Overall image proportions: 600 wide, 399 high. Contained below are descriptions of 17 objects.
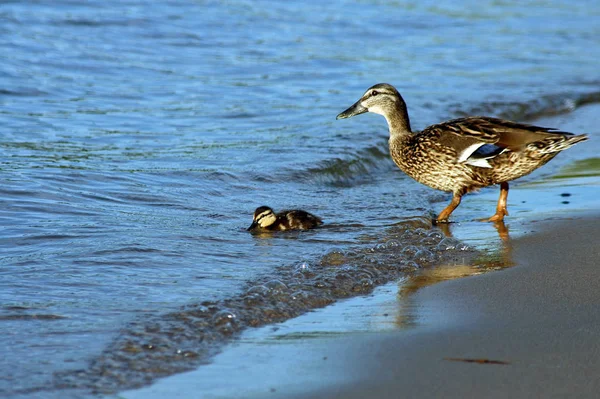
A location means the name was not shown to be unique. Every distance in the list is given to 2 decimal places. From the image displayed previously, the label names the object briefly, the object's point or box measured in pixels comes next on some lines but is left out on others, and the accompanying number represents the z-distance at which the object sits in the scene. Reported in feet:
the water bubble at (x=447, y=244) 46.34
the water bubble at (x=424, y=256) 44.45
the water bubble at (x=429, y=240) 47.29
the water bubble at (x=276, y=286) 37.69
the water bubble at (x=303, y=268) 41.22
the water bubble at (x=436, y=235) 48.29
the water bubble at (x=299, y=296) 37.17
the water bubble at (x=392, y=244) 46.10
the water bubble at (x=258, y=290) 37.35
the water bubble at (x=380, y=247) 45.42
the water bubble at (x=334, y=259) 42.88
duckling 49.34
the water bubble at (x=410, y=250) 45.11
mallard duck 53.11
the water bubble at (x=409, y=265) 43.01
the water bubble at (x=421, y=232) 48.98
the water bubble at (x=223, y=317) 33.99
